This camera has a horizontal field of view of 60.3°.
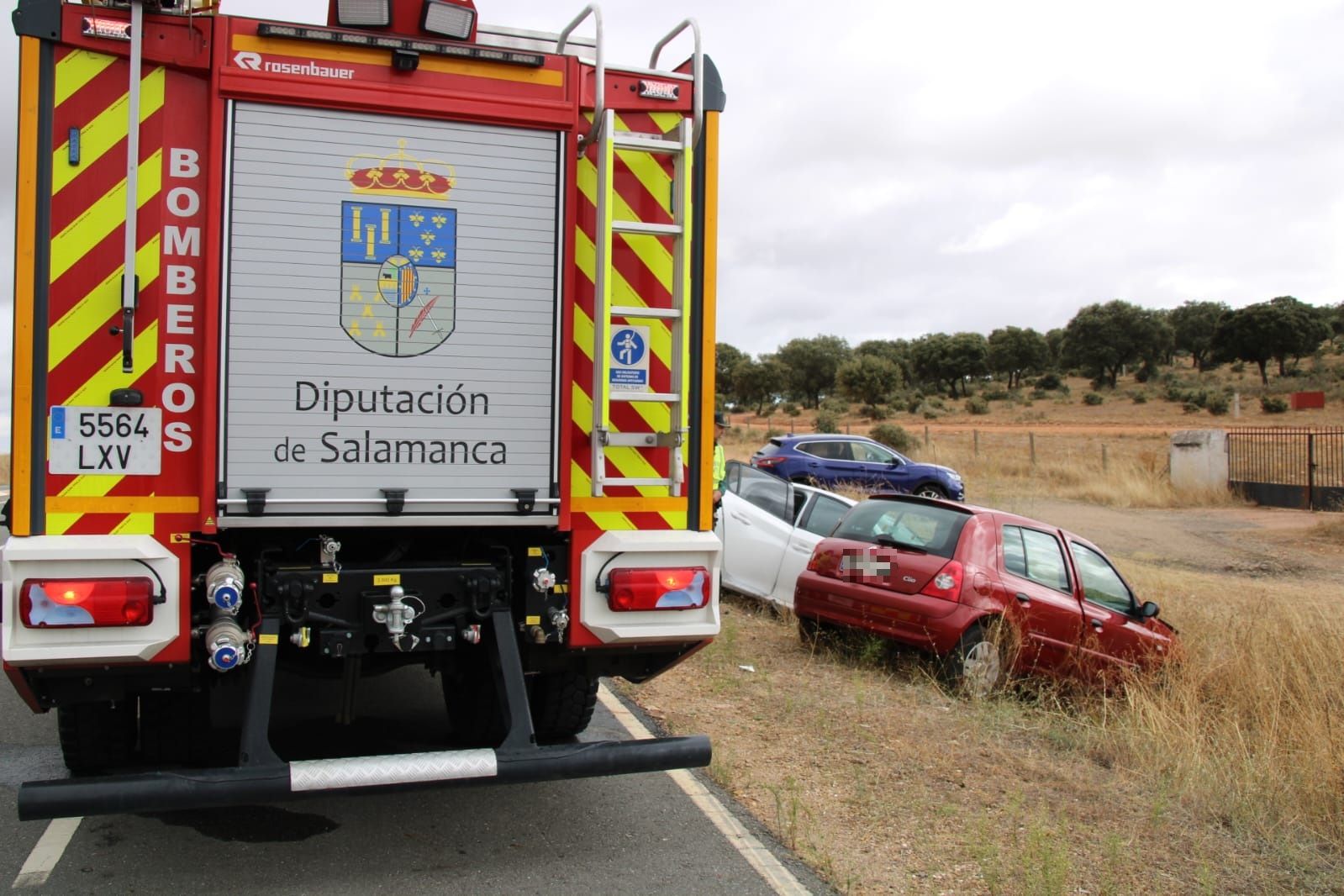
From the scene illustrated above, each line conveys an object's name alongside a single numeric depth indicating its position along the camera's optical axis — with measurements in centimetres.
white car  1006
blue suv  2433
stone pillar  2630
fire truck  396
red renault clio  769
